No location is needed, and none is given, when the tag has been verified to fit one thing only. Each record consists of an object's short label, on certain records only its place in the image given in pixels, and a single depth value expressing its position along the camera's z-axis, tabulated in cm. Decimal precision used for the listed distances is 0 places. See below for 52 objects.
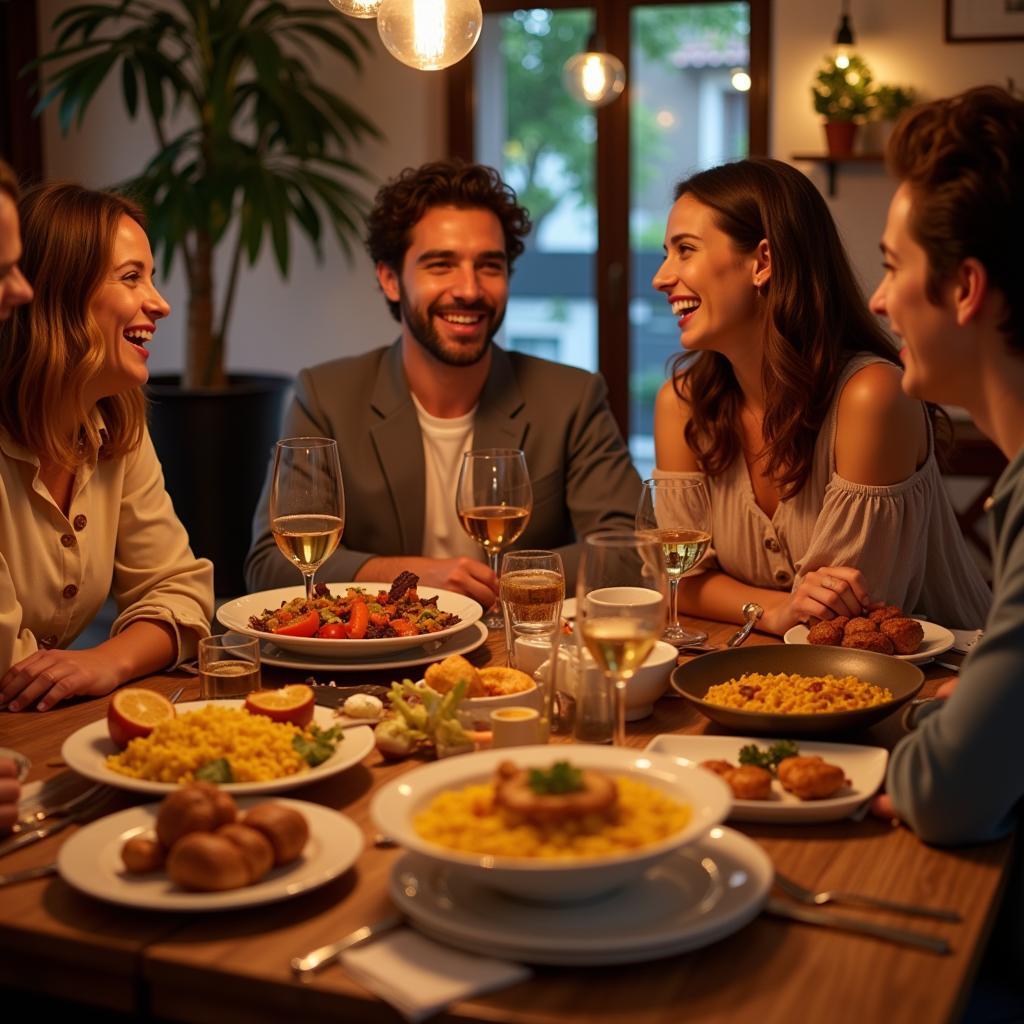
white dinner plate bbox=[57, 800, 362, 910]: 121
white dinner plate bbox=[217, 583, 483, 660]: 194
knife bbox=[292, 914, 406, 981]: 113
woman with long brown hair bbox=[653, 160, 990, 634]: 234
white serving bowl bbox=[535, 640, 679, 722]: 171
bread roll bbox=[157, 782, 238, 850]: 127
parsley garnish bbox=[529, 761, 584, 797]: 117
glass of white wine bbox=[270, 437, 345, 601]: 201
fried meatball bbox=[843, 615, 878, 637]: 194
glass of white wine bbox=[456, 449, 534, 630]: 213
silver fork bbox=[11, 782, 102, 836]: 141
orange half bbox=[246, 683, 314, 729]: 157
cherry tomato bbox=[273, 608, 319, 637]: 196
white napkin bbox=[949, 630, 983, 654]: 202
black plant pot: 504
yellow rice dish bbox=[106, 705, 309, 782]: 144
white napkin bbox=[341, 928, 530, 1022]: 108
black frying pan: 159
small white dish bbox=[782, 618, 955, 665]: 193
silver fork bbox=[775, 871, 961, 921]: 121
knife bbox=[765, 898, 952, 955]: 116
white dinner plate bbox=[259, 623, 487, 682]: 194
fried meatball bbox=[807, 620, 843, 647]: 195
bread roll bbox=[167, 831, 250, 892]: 122
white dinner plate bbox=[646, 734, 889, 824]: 140
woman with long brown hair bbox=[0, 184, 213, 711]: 214
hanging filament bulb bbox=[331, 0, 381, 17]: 224
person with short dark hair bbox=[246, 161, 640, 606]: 300
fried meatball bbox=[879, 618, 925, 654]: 192
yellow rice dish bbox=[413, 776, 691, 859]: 114
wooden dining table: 108
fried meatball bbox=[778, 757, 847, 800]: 142
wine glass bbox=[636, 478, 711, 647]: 198
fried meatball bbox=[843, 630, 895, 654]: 191
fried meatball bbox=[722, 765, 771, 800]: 142
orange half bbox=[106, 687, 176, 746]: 152
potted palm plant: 491
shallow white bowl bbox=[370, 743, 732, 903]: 111
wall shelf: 549
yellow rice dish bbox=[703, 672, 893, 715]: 165
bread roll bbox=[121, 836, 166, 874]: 126
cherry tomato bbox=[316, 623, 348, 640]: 196
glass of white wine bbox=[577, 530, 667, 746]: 140
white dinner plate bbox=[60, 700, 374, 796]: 141
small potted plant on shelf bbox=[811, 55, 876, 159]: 547
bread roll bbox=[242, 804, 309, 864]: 126
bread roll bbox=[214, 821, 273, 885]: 124
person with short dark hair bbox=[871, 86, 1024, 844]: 133
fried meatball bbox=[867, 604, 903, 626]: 197
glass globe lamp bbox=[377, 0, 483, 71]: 216
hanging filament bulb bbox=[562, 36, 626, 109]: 517
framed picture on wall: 542
